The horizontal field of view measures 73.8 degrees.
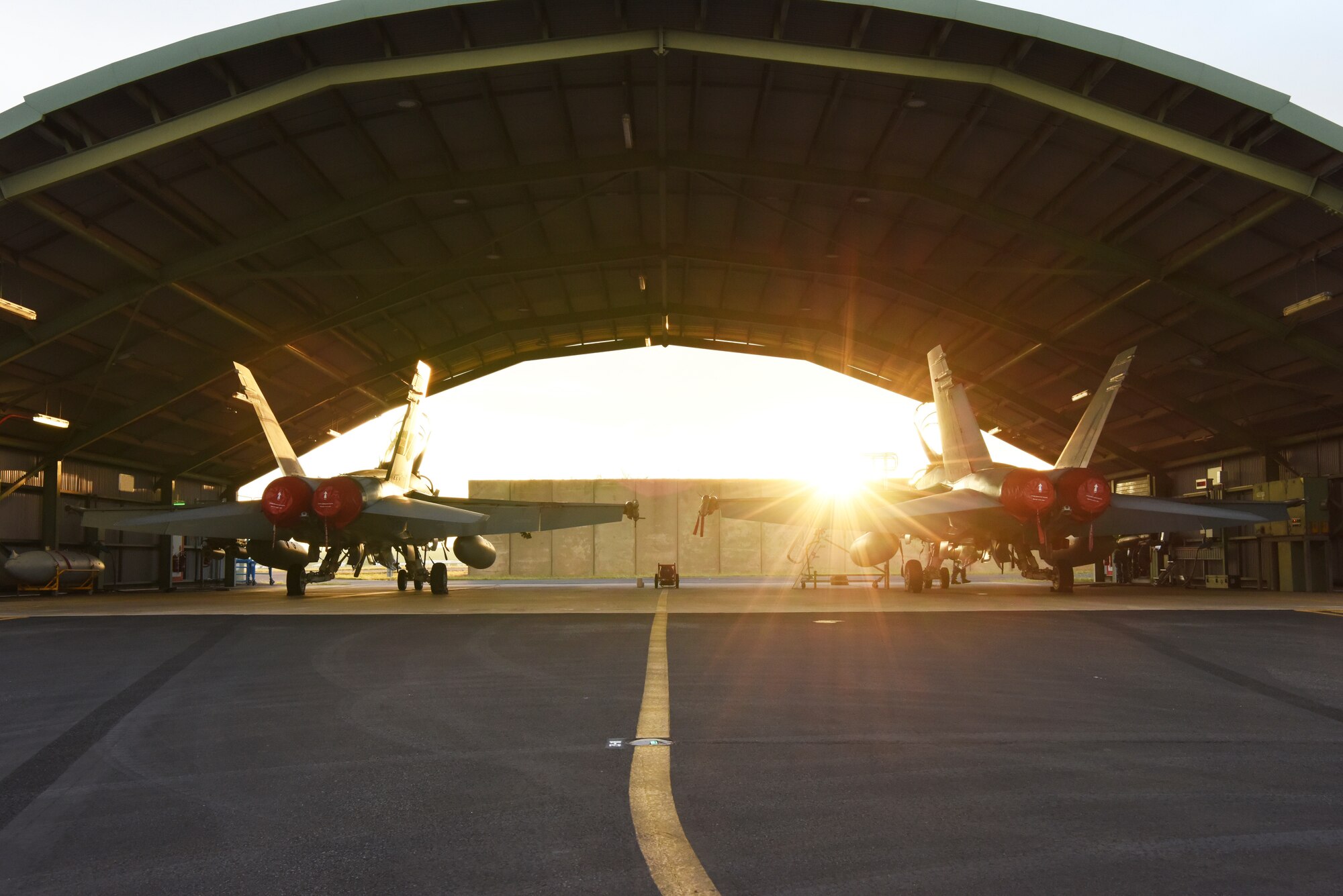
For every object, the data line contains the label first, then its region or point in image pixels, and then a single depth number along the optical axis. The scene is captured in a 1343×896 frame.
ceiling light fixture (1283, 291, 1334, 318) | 17.56
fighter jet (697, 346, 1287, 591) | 15.70
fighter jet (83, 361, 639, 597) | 16.56
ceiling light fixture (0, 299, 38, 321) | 17.09
